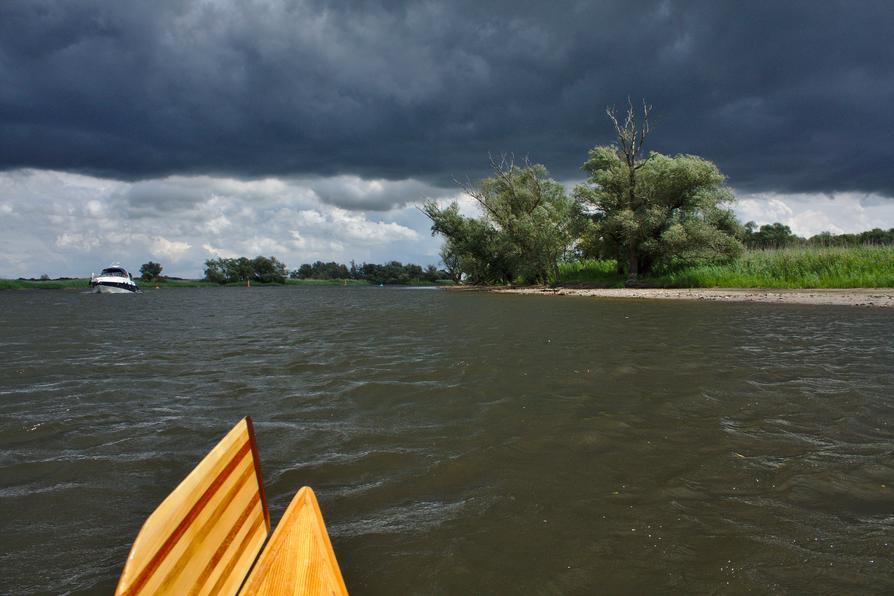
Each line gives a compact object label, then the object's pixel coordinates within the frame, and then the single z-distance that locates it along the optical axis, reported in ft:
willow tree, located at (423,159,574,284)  163.53
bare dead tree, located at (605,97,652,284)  137.49
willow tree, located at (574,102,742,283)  126.00
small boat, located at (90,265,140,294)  220.23
